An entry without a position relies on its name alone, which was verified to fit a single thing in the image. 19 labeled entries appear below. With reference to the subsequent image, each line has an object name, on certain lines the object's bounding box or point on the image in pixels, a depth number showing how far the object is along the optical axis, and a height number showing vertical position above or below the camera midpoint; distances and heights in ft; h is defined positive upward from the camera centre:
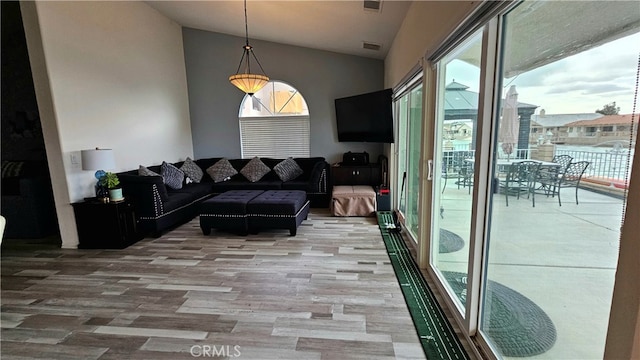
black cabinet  18.01 -2.14
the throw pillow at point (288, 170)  18.42 -1.78
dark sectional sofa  12.91 -2.52
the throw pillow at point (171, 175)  16.07 -1.72
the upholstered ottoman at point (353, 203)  15.55 -3.36
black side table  11.94 -3.17
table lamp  11.59 -0.56
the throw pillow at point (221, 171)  18.91 -1.79
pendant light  13.05 +2.76
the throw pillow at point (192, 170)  18.20 -1.65
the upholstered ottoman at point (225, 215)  12.99 -3.18
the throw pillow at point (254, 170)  18.60 -1.76
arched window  20.18 +1.35
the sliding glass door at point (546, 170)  3.33 -0.52
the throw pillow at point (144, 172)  14.37 -1.30
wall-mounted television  14.62 +1.22
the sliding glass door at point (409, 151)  11.68 -0.61
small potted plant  12.05 -1.54
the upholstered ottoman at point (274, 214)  12.80 -3.15
